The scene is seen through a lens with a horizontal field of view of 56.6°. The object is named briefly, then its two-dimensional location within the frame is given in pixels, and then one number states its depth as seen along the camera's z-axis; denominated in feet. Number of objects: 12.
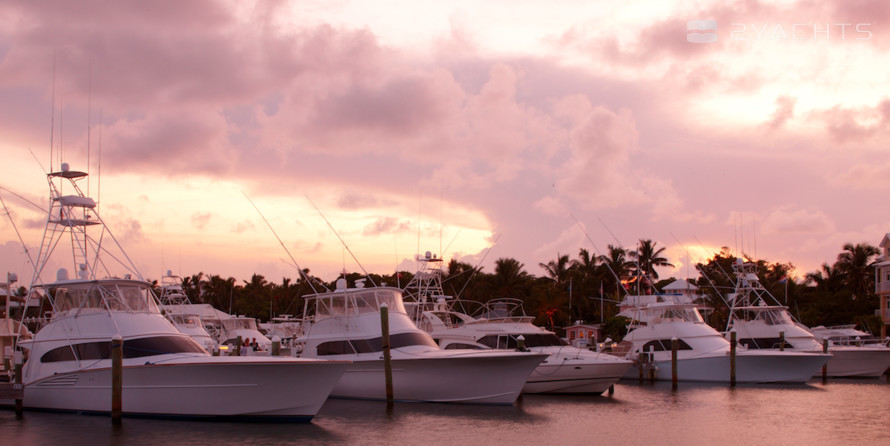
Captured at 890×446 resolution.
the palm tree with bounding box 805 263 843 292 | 221.46
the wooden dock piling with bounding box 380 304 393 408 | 84.64
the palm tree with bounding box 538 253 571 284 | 244.01
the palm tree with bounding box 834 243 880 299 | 213.87
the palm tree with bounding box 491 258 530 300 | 218.59
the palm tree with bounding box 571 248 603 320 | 226.17
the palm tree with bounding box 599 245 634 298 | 240.32
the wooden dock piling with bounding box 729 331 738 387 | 118.83
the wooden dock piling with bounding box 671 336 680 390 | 115.65
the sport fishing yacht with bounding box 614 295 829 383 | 121.49
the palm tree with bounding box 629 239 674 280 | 258.78
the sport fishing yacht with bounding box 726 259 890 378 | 137.59
